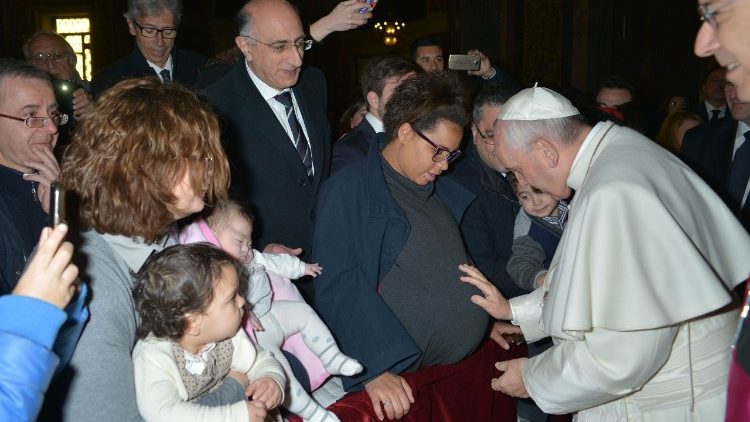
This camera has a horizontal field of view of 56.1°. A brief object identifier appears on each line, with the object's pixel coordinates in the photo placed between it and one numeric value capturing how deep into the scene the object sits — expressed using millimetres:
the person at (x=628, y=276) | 2219
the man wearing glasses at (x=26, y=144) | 2898
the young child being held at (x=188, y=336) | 1939
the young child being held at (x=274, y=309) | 2656
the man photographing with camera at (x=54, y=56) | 4844
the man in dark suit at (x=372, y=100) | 3994
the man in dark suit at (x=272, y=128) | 3576
